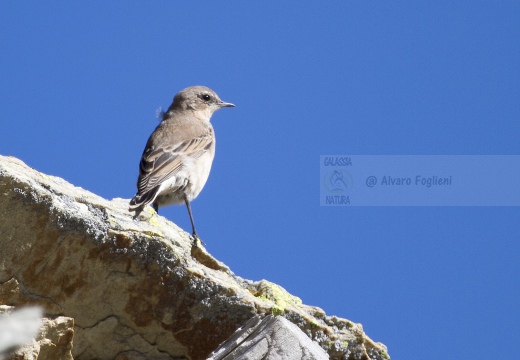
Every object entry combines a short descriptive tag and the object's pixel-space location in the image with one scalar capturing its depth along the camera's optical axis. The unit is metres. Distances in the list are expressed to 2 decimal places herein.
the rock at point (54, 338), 6.59
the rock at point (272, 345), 6.81
